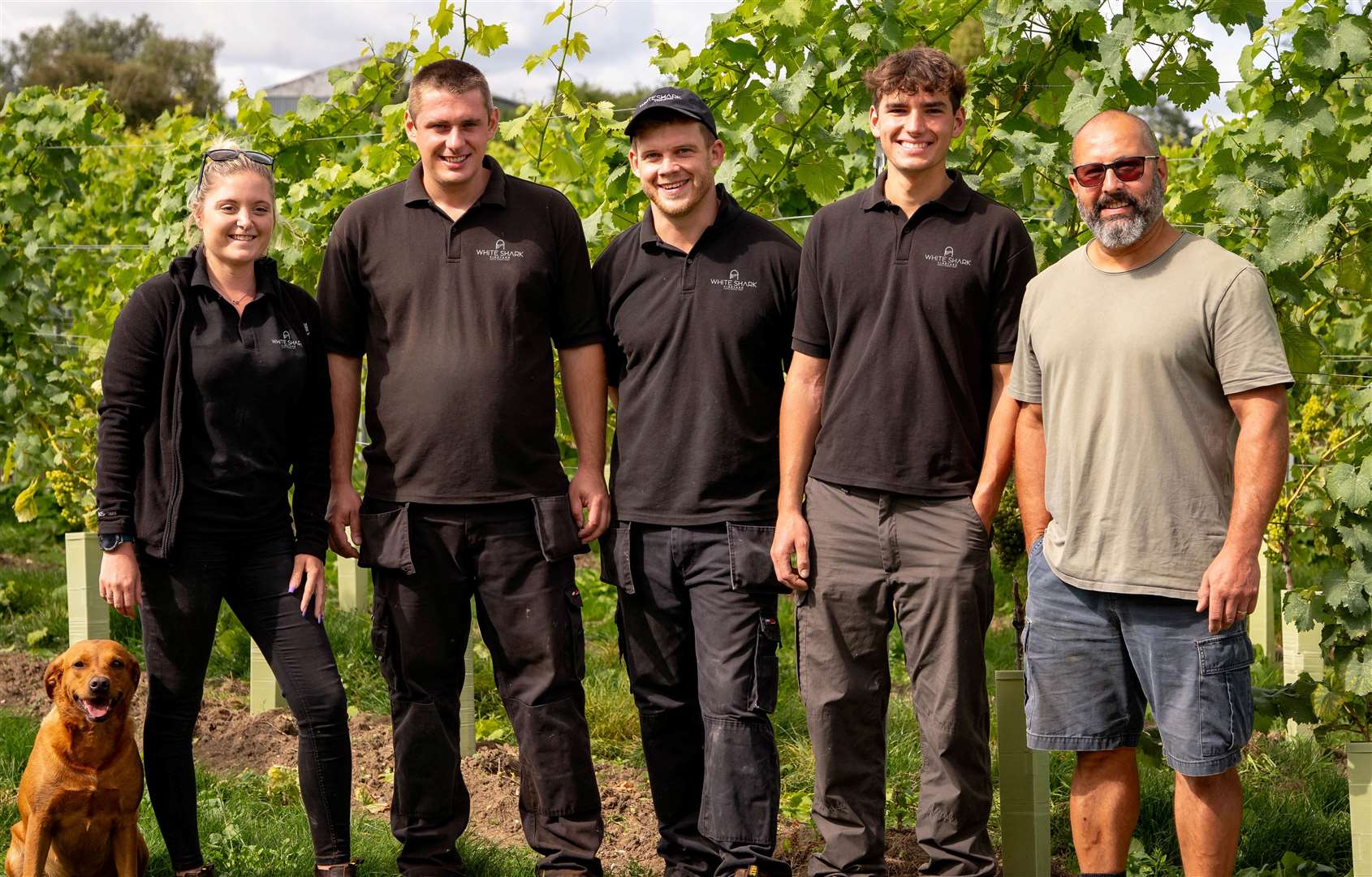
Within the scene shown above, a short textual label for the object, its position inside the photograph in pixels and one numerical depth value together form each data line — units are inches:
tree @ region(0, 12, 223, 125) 1708.9
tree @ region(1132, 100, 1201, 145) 1819.9
